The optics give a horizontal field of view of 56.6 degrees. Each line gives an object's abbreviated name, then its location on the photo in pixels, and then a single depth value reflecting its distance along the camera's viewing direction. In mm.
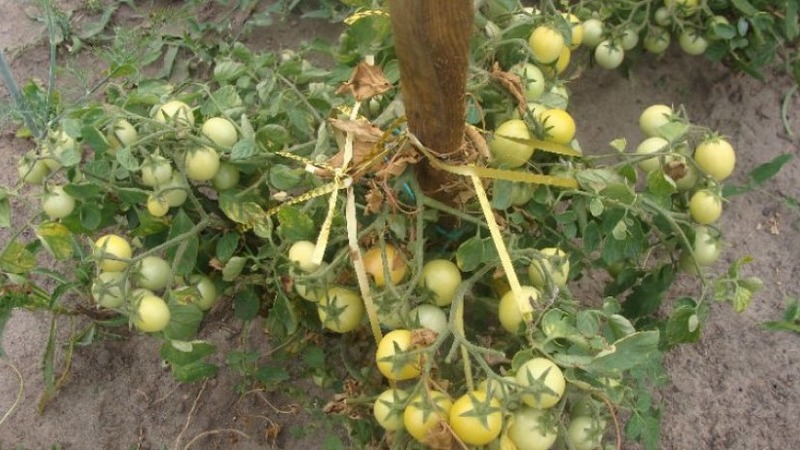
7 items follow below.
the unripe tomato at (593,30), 1873
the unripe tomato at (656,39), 1931
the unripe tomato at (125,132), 1282
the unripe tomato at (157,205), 1267
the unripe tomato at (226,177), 1350
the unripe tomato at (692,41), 1940
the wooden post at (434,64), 869
